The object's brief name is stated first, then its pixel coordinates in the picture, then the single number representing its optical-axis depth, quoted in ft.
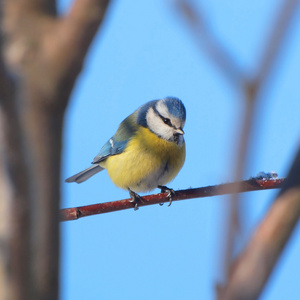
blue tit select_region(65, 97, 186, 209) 16.09
